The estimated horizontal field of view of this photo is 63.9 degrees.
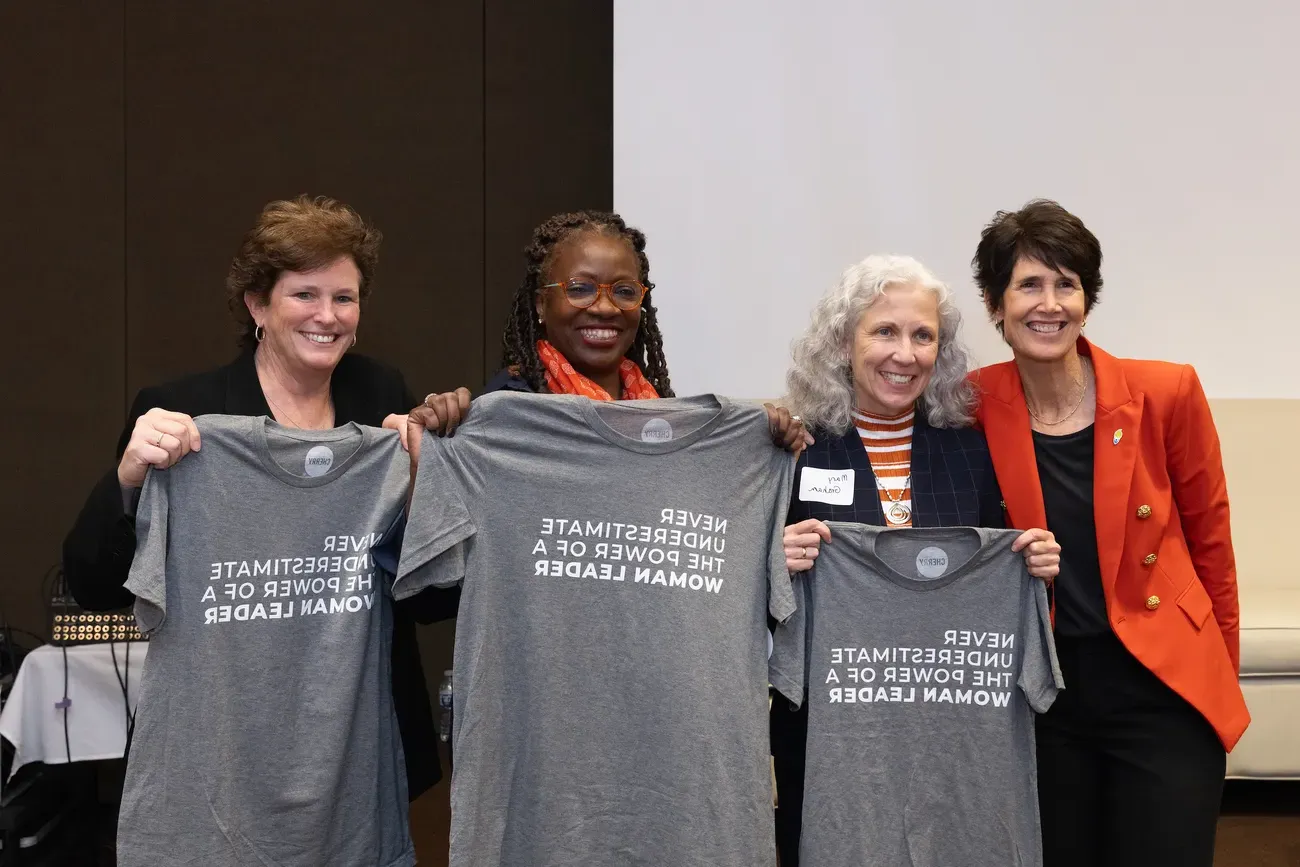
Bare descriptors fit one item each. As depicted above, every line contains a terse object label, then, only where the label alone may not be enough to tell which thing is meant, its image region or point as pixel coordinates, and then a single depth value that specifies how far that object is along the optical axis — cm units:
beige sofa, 379
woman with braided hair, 204
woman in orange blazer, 195
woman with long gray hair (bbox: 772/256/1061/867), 200
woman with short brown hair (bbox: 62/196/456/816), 185
